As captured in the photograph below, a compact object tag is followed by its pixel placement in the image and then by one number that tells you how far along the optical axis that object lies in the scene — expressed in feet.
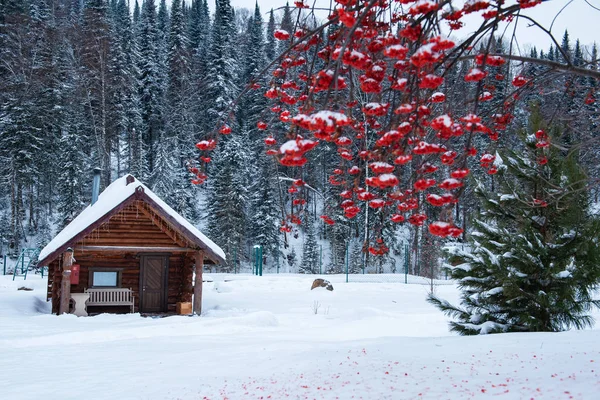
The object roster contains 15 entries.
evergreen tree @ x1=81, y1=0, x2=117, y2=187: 115.24
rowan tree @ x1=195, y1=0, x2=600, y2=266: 11.41
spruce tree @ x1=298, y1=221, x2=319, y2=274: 139.13
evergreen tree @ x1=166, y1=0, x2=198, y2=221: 142.51
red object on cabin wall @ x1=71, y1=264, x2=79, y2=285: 55.70
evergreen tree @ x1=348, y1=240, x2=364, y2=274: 132.46
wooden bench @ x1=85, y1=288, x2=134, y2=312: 60.39
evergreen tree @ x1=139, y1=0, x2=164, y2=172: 151.43
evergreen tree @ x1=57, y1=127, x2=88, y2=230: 121.60
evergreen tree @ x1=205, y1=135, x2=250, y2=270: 131.13
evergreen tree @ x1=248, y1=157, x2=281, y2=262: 139.42
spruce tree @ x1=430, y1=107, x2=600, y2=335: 34.91
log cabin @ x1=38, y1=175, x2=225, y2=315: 55.67
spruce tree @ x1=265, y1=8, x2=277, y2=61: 181.36
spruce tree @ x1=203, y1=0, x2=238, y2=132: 145.59
